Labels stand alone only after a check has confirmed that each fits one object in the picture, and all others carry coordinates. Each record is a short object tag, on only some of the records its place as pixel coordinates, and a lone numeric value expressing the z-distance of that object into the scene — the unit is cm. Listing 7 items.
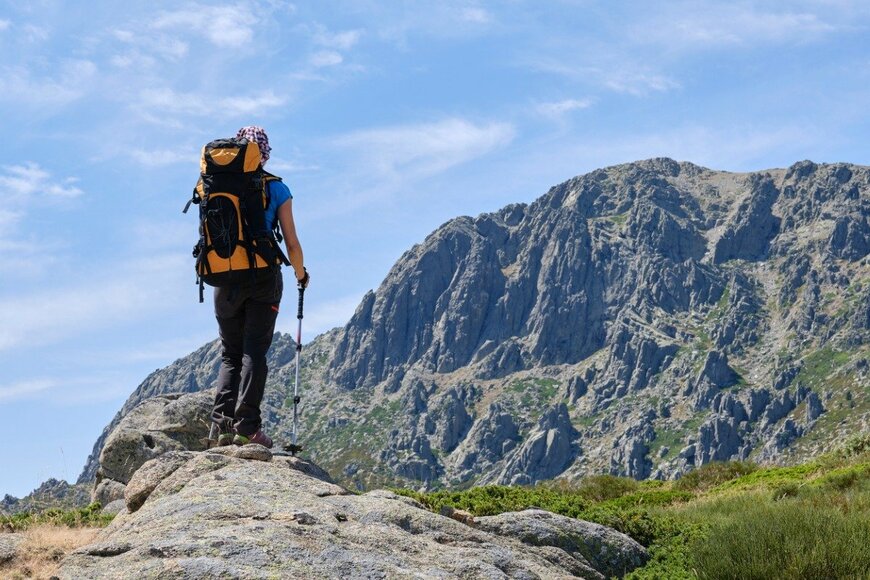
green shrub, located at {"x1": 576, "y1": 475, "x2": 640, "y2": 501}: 2217
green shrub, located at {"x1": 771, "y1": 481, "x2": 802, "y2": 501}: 1681
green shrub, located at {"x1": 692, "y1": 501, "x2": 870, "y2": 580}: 904
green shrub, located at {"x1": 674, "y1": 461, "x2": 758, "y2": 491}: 2419
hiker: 1145
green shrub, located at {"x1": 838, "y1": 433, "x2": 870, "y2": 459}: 2376
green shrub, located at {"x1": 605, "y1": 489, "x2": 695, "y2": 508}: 1902
